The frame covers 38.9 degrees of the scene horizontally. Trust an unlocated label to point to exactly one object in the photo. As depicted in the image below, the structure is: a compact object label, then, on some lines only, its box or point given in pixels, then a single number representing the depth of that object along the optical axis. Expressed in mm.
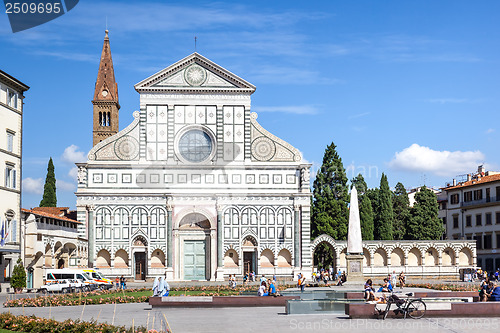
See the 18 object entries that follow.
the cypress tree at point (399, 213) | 79062
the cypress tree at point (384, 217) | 72188
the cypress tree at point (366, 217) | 68688
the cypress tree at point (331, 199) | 63656
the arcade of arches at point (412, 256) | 59469
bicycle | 21594
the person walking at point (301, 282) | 37794
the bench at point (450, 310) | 21781
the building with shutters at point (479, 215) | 65938
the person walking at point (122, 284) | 44312
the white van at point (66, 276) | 42000
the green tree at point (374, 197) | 73812
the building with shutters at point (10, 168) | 44531
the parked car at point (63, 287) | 41062
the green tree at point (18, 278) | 41500
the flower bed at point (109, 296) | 30188
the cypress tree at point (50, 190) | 75000
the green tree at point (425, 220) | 70375
